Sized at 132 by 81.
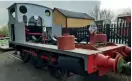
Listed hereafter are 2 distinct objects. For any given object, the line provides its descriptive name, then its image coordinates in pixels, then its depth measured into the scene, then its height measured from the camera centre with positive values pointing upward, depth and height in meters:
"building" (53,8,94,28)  19.16 +1.68
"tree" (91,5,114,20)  37.47 +4.38
